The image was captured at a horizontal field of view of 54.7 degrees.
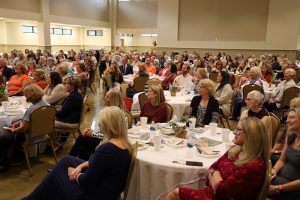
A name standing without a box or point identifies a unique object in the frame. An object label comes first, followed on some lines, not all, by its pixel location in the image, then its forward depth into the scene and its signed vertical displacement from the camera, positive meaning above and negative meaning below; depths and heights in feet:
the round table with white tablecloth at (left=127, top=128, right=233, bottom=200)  8.25 -3.49
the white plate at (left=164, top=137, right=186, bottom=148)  9.65 -3.10
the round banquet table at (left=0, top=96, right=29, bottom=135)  13.38 -3.24
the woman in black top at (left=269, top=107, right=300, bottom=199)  8.26 -3.46
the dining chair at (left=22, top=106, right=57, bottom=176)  12.47 -3.49
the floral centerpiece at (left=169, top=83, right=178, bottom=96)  19.15 -2.61
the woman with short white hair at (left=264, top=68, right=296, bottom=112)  20.39 -2.61
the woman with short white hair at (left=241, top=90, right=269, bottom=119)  12.07 -2.24
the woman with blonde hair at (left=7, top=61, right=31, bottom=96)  20.52 -2.49
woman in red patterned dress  6.81 -2.82
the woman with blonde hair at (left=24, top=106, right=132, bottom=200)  7.53 -3.33
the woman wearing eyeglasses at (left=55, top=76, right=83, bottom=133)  15.10 -3.25
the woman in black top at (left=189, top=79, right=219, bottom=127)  13.48 -2.56
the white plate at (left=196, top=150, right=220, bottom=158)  8.85 -3.17
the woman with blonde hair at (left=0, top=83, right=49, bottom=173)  12.82 -3.64
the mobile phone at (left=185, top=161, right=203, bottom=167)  8.32 -3.20
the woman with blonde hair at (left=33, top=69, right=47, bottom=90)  19.21 -2.07
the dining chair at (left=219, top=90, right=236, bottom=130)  18.39 -4.03
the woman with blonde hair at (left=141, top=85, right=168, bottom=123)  13.20 -2.58
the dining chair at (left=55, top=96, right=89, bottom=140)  15.25 -4.14
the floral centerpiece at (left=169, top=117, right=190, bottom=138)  10.50 -2.82
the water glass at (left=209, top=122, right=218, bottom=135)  11.16 -2.93
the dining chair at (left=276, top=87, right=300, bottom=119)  19.93 -2.96
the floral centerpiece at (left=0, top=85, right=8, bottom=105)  16.16 -2.72
